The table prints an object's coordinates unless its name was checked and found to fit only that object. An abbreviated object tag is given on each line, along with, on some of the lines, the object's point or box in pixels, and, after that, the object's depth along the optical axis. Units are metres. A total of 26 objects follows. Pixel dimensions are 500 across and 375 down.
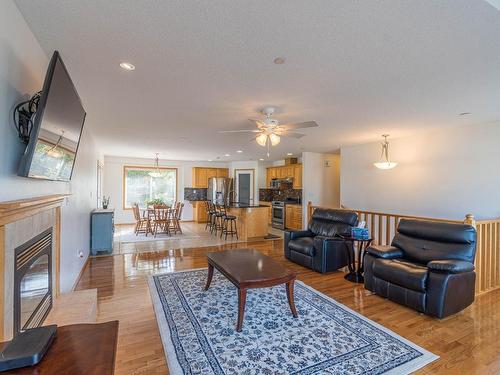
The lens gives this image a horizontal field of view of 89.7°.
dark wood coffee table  2.49
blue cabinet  5.13
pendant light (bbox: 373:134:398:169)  4.95
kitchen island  6.76
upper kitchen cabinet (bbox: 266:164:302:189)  8.27
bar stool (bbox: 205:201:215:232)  7.64
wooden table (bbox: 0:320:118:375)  1.01
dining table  7.10
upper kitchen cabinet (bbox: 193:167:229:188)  10.01
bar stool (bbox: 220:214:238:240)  6.89
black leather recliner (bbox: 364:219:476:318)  2.73
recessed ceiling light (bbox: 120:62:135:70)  2.19
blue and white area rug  1.97
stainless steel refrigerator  9.70
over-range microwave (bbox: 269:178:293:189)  8.75
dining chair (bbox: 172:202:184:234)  7.38
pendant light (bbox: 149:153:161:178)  9.38
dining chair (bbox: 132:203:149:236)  7.21
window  9.20
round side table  3.89
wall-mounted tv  1.46
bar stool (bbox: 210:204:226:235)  7.15
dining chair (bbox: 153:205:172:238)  7.20
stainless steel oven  8.66
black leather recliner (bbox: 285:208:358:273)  4.18
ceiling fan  3.22
